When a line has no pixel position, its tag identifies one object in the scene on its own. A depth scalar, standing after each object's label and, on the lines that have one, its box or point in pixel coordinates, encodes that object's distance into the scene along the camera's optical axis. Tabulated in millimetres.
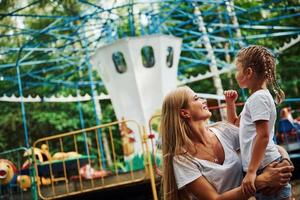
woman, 2334
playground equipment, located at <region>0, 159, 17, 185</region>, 9461
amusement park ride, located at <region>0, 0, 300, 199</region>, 7953
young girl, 2320
